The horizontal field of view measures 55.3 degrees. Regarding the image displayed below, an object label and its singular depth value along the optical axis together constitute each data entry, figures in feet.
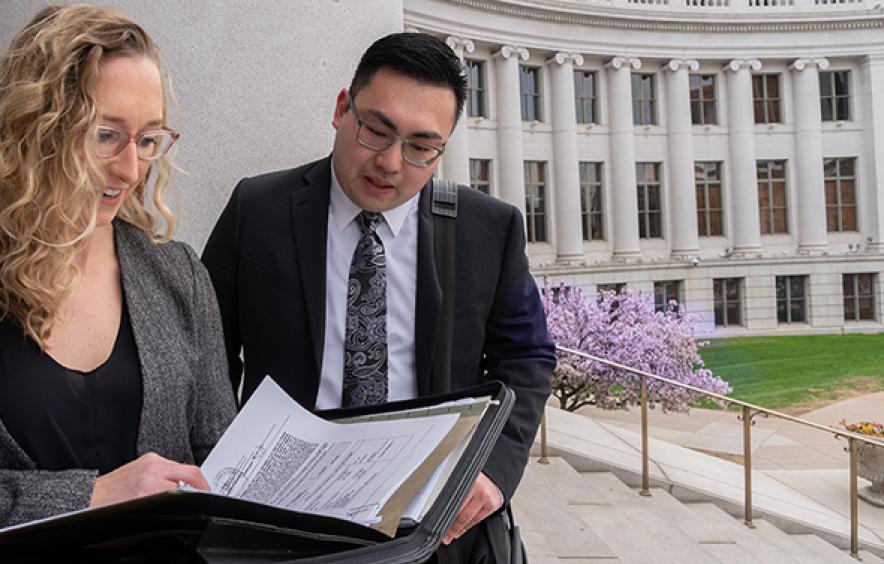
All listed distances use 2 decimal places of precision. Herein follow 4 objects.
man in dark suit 6.17
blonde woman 4.51
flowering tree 51.70
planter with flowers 30.30
